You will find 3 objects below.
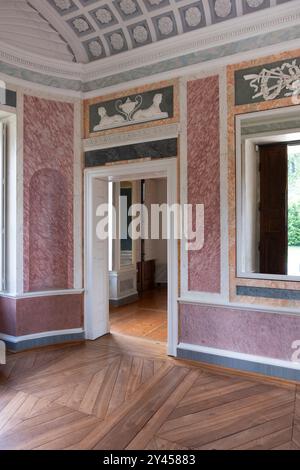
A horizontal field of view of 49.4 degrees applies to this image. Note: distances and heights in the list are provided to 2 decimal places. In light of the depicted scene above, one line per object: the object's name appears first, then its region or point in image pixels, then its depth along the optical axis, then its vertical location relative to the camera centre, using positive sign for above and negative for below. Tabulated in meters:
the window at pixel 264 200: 3.63 +0.39
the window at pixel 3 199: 4.30 +0.48
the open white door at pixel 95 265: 4.73 -0.45
